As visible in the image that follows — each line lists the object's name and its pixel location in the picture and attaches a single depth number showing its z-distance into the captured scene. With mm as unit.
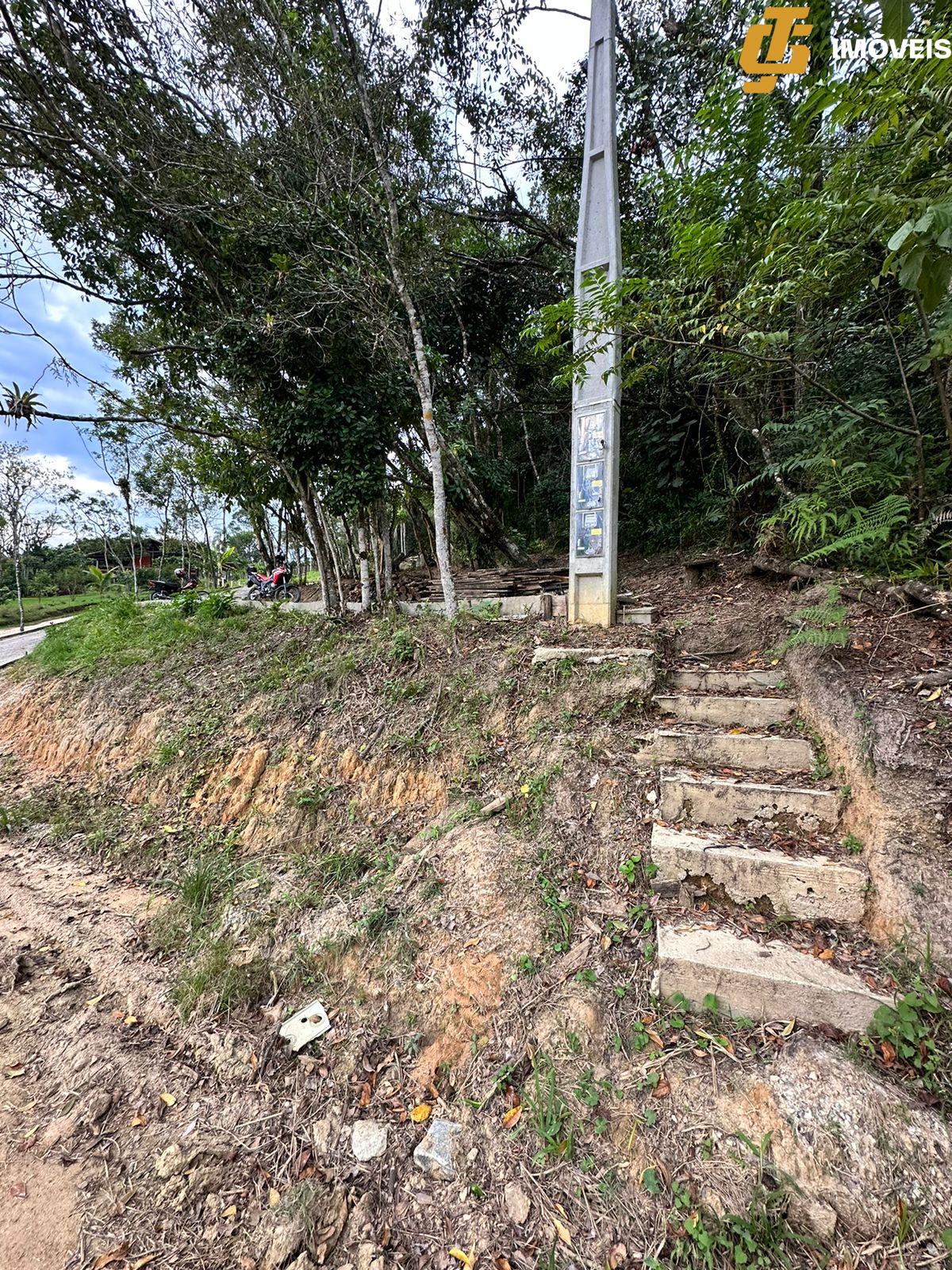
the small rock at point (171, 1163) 1839
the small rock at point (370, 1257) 1546
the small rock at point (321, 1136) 1862
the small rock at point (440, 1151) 1720
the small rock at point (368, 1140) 1824
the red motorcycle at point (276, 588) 11779
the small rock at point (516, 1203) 1542
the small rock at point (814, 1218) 1261
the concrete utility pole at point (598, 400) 3863
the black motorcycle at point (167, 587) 14320
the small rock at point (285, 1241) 1573
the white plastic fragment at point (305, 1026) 2223
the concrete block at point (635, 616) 4109
